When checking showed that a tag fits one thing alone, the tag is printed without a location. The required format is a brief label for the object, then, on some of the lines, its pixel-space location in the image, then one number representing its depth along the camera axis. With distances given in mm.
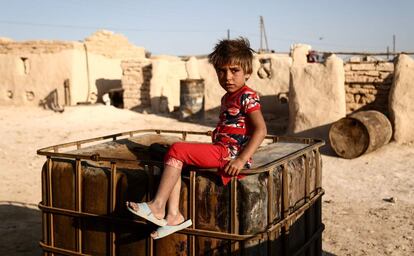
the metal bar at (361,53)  10657
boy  2441
